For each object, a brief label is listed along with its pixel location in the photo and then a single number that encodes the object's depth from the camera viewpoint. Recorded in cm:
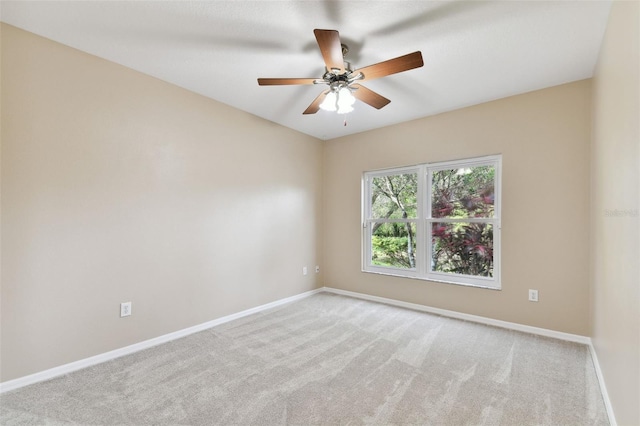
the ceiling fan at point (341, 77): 171
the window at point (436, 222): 324
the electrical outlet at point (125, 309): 244
